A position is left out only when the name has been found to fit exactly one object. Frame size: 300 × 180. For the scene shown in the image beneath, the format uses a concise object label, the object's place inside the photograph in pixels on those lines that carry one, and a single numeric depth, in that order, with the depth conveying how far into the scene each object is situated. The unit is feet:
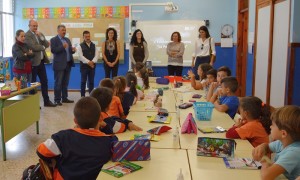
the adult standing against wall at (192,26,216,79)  23.20
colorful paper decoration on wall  28.78
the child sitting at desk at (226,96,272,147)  8.24
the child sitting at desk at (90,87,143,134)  8.49
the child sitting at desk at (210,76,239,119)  11.50
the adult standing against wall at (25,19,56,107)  21.07
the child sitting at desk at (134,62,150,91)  16.42
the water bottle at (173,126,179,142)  7.69
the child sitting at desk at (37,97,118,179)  6.43
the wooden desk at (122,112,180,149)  7.69
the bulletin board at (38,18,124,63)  28.89
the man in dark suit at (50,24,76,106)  22.86
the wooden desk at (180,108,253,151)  7.65
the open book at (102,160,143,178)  6.01
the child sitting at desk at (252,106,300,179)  5.72
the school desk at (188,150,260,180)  5.93
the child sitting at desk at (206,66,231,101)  13.64
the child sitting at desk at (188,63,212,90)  16.65
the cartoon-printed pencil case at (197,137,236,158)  6.83
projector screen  28.43
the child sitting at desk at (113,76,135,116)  12.04
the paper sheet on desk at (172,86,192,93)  16.14
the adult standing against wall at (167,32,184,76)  24.08
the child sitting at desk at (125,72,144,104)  13.06
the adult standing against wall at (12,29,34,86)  19.39
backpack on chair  6.53
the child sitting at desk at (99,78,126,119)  10.82
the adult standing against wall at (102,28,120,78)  24.43
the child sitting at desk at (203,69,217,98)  15.61
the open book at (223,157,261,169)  6.31
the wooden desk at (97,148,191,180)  5.96
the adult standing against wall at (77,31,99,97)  24.19
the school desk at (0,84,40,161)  12.50
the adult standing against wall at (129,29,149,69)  24.61
